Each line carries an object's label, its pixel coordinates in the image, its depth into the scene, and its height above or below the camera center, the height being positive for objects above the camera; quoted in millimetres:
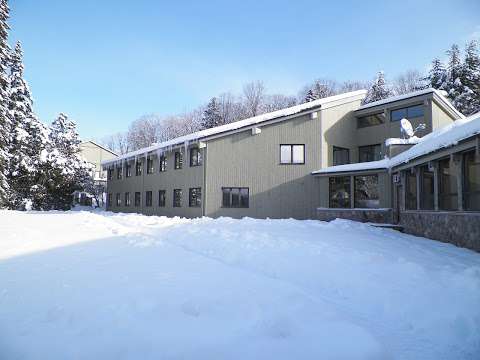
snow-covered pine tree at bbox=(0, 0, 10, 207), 16734 +5117
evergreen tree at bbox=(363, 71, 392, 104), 37094 +12158
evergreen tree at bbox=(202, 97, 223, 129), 40125 +9883
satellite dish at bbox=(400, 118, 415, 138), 14489 +3062
